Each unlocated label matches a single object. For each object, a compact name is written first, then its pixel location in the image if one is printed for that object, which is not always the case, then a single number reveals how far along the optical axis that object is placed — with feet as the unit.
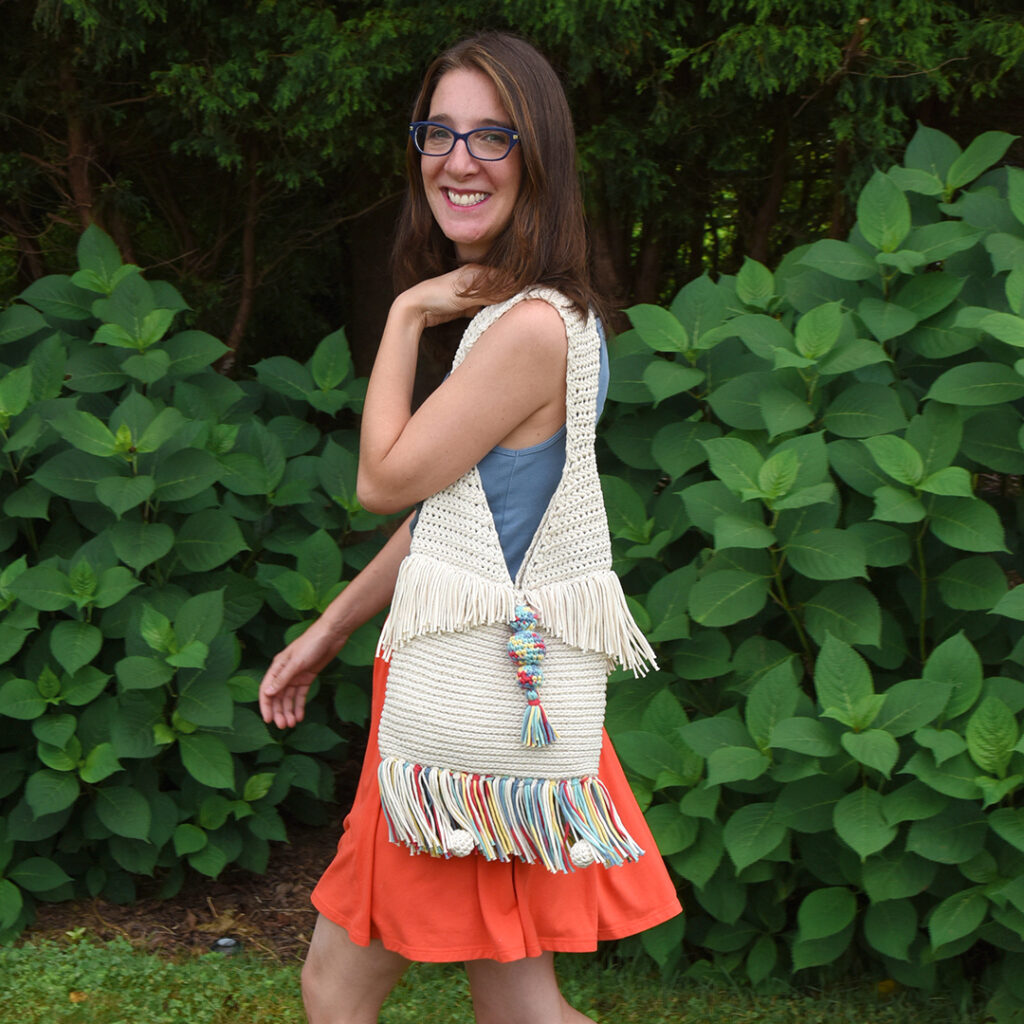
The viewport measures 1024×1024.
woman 6.50
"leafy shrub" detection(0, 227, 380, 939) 11.85
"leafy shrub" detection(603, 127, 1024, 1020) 9.98
